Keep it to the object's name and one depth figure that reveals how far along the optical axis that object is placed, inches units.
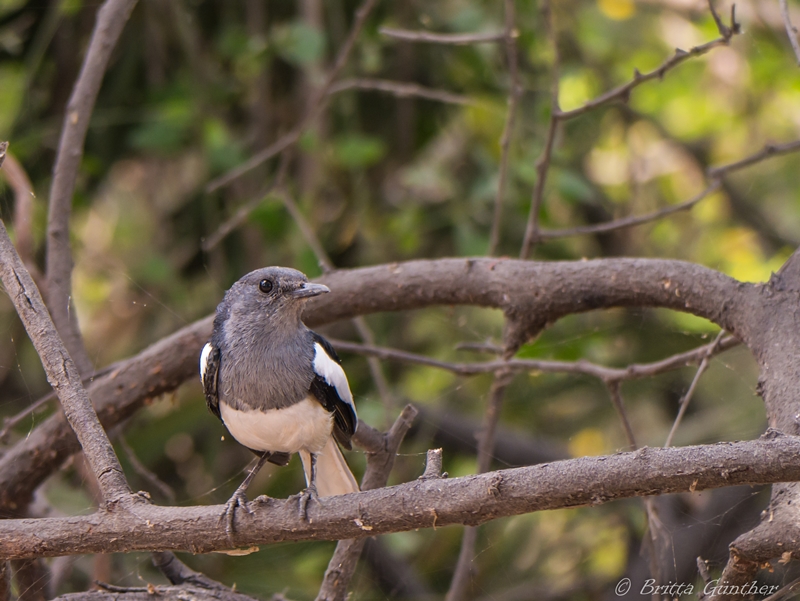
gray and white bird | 177.0
